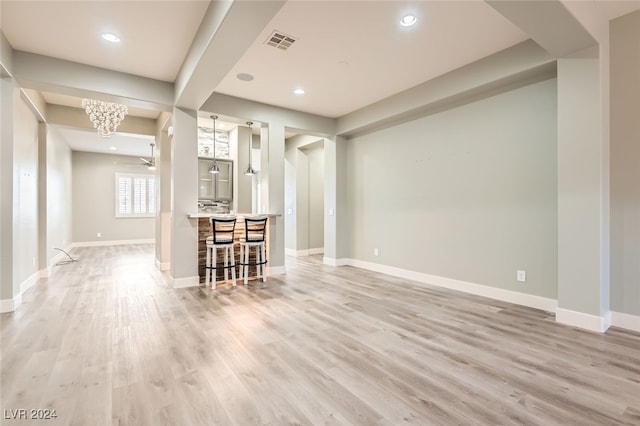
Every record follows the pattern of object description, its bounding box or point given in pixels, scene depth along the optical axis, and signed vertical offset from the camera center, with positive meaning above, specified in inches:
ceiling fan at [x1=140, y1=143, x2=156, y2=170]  343.0 +71.6
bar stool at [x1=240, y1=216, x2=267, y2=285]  194.9 -19.5
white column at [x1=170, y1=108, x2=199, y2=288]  184.7 +10.0
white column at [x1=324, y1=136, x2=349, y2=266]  252.4 +8.2
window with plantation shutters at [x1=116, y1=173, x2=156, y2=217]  404.8 +26.8
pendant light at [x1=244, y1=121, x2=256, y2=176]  270.8 +42.1
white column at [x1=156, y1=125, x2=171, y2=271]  235.5 +10.6
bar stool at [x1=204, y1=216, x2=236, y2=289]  183.8 -17.9
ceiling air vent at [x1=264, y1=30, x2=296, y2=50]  128.3 +75.9
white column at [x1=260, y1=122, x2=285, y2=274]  218.1 +21.1
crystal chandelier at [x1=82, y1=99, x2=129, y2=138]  193.9 +67.0
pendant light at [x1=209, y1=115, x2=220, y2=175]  259.4 +38.9
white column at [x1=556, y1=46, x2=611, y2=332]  115.0 +9.0
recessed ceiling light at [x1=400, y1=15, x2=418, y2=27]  116.3 +75.5
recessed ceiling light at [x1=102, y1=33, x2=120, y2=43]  129.2 +77.2
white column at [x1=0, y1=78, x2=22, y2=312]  136.3 +9.7
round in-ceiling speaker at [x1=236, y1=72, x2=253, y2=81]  167.0 +77.3
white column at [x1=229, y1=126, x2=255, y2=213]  289.6 +38.9
